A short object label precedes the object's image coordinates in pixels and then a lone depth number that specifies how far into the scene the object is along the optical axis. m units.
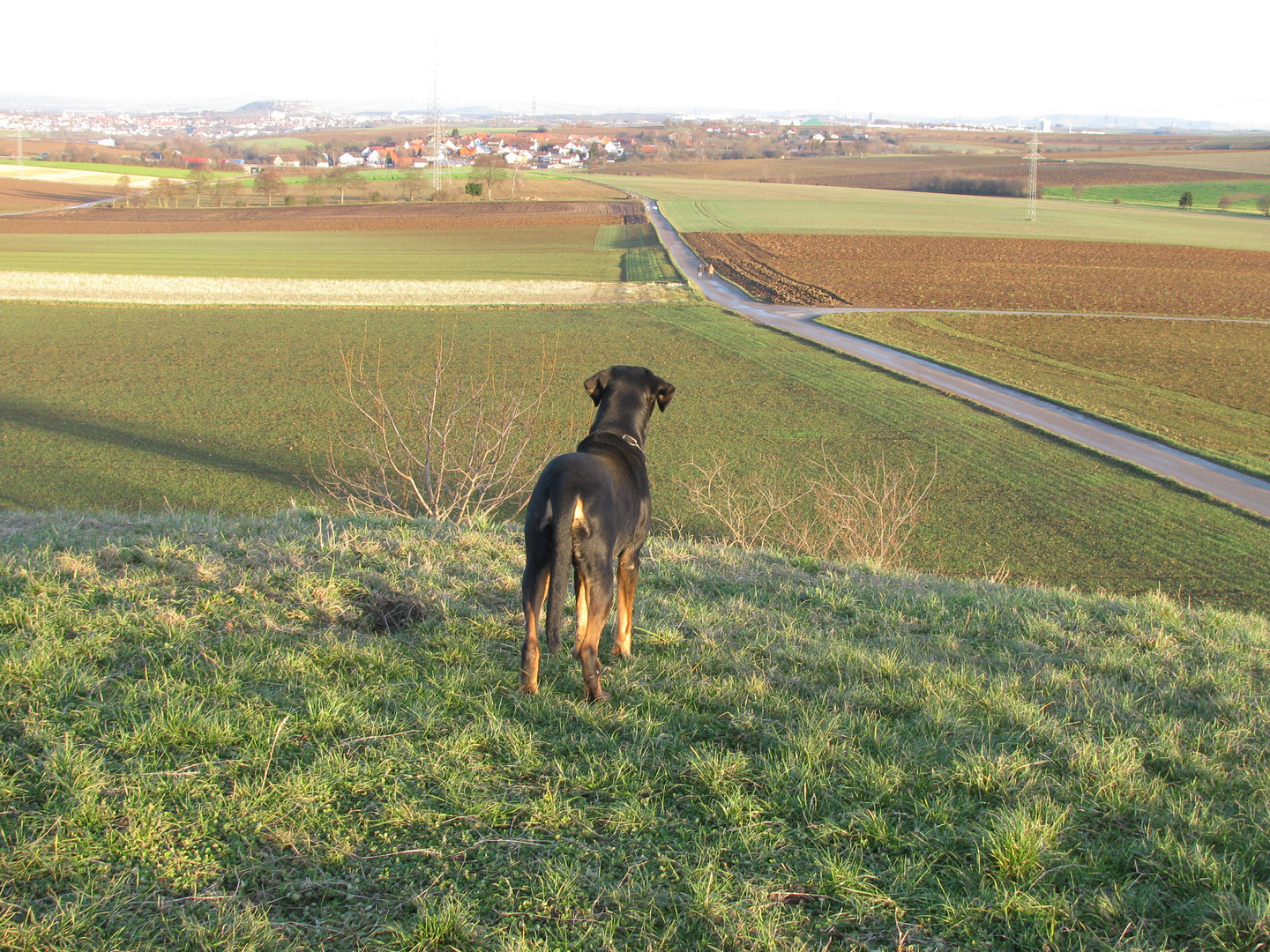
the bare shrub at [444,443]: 12.59
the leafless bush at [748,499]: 16.72
